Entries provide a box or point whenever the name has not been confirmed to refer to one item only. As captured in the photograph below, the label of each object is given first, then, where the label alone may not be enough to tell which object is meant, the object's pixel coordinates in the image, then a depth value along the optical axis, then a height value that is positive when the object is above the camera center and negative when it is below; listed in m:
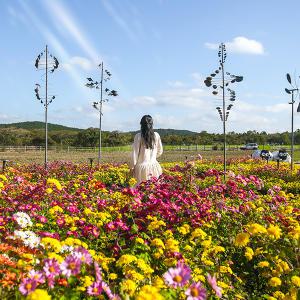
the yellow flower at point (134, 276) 2.64 -0.85
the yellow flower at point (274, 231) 3.06 -0.65
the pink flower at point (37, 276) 2.13 -0.70
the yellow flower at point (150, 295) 1.91 -0.71
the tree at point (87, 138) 88.34 +0.63
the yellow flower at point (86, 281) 2.37 -0.81
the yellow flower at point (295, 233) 3.36 -0.73
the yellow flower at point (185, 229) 3.62 -0.76
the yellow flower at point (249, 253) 3.36 -0.90
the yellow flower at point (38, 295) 1.81 -0.67
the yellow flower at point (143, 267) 2.75 -0.83
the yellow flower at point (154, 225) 3.61 -0.72
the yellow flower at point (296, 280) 2.79 -0.91
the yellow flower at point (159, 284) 2.38 -0.82
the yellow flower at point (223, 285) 2.93 -1.01
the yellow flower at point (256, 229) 3.04 -0.62
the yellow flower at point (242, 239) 2.99 -0.69
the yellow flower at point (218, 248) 3.27 -0.83
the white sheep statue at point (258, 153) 30.86 -0.76
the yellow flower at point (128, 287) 2.37 -0.83
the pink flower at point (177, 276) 2.09 -0.67
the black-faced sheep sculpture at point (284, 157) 26.64 -0.89
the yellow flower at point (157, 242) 3.18 -0.77
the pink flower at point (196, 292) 2.04 -0.74
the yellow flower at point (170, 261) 2.99 -0.86
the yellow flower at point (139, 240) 3.38 -0.80
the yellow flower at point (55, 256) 2.52 -0.71
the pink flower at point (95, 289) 2.26 -0.80
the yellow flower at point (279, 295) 3.08 -1.12
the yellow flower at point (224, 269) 3.28 -0.99
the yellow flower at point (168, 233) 3.71 -0.82
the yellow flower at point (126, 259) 2.72 -0.77
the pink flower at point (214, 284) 2.23 -0.76
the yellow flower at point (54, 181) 4.84 -0.47
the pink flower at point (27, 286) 2.02 -0.71
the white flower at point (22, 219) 3.37 -0.65
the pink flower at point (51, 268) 2.21 -0.68
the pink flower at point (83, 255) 2.39 -0.66
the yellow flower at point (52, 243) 2.74 -0.68
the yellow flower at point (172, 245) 3.09 -0.76
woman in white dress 7.93 -0.24
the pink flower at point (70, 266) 2.23 -0.67
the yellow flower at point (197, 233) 3.48 -0.75
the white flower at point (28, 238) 2.87 -0.69
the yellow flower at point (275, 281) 2.95 -0.98
